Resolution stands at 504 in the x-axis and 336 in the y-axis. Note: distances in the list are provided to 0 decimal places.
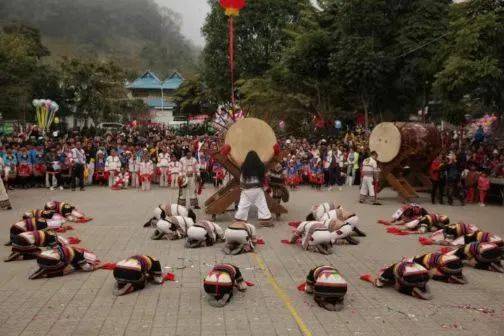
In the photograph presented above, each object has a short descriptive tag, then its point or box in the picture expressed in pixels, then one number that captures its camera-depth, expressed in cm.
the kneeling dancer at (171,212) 921
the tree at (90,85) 3481
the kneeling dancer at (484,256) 703
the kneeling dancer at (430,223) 952
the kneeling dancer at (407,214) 1031
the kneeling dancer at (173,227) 873
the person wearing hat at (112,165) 1720
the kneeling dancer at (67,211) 1033
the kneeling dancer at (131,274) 583
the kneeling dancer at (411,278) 578
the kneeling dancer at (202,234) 812
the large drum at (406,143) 1451
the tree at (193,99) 3950
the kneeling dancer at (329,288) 534
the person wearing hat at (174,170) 1702
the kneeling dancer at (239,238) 771
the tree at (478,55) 1349
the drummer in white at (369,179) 1376
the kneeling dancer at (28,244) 726
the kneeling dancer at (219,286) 545
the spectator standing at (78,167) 1639
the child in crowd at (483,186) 1326
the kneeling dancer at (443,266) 641
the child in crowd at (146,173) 1683
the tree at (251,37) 3114
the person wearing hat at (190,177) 1248
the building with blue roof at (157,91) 5525
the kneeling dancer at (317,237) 791
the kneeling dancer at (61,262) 640
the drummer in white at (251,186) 961
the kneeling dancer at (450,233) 837
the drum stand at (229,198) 1066
